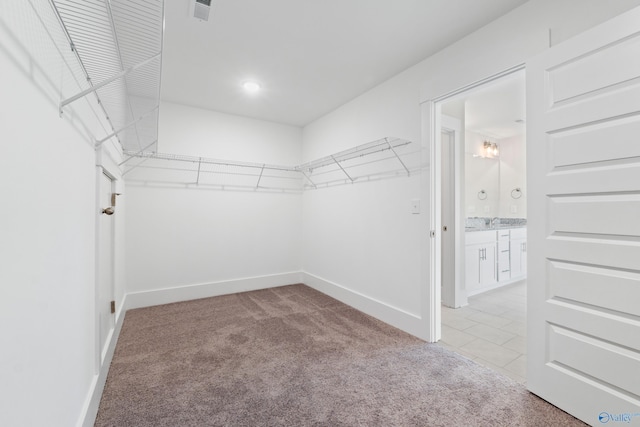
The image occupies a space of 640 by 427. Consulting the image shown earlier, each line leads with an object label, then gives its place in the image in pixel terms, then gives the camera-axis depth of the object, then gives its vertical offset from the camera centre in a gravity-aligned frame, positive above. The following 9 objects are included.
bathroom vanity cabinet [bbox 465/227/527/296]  3.59 -0.61
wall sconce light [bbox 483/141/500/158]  4.93 +1.16
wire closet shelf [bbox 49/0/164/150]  1.07 +0.79
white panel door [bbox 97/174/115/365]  1.74 -0.39
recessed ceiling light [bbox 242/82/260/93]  2.84 +1.30
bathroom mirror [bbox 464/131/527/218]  4.85 +0.65
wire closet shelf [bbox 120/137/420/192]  2.70 +0.52
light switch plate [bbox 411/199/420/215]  2.42 +0.07
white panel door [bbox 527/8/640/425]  1.28 -0.04
